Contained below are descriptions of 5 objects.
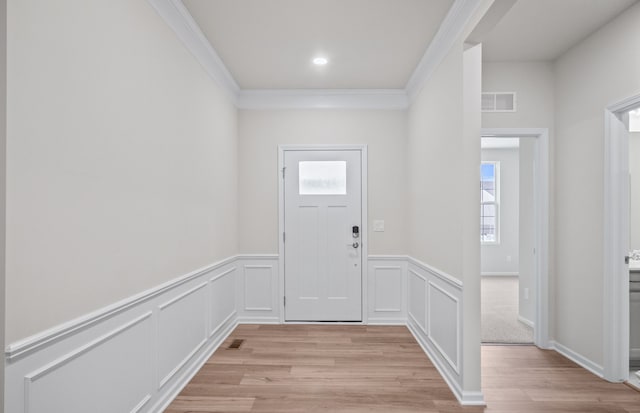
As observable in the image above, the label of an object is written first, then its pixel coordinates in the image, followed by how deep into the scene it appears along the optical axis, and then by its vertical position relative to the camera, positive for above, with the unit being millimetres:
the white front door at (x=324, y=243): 4551 -377
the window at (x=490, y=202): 8305 +234
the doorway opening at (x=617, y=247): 2910 -267
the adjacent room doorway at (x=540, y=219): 3619 -61
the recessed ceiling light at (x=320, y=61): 3529 +1453
